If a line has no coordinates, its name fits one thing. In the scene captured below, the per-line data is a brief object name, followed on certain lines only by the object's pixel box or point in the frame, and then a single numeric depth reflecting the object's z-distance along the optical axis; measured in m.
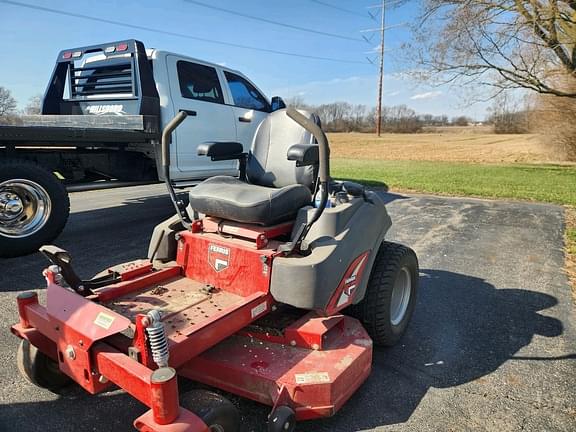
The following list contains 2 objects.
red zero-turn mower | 1.88
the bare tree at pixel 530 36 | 12.55
